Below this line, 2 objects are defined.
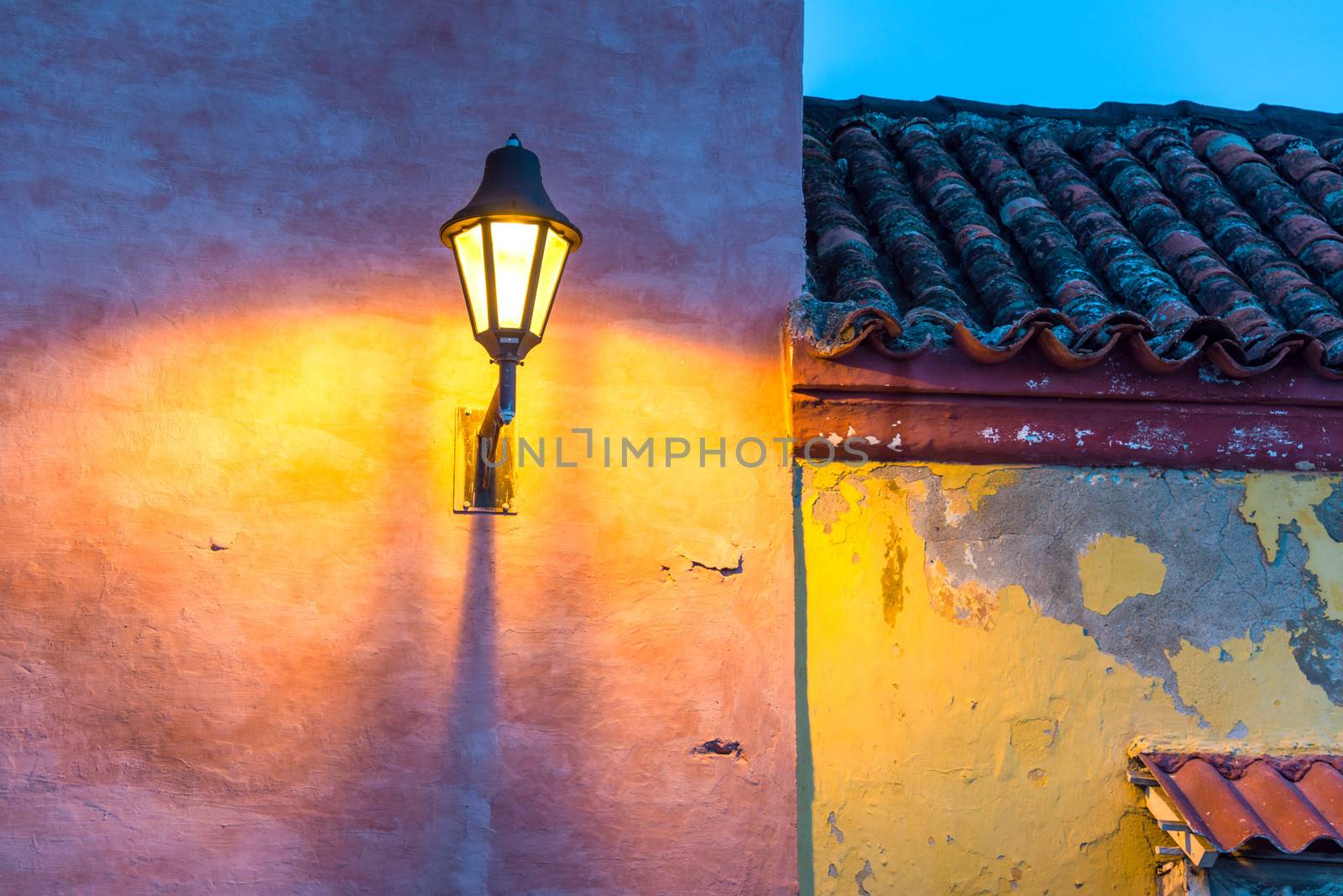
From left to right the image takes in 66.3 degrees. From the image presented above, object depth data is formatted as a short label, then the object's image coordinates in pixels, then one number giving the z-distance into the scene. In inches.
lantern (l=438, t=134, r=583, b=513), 100.0
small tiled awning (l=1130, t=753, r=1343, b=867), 113.7
